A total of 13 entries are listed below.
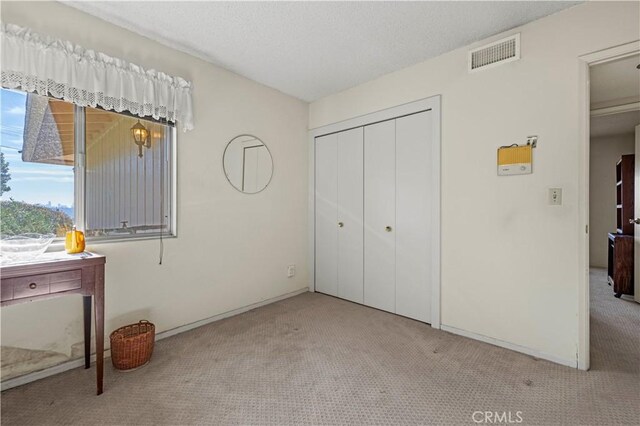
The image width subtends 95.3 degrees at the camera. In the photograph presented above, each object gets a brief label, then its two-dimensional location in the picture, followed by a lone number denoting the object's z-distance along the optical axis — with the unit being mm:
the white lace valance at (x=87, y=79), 1684
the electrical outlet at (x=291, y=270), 3441
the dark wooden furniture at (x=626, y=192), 3804
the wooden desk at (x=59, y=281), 1425
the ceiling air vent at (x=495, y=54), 2154
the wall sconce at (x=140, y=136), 2312
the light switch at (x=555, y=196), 1992
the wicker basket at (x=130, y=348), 1888
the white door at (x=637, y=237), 3059
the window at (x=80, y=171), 1818
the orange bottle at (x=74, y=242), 1814
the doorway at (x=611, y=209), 1926
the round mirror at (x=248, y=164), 2854
